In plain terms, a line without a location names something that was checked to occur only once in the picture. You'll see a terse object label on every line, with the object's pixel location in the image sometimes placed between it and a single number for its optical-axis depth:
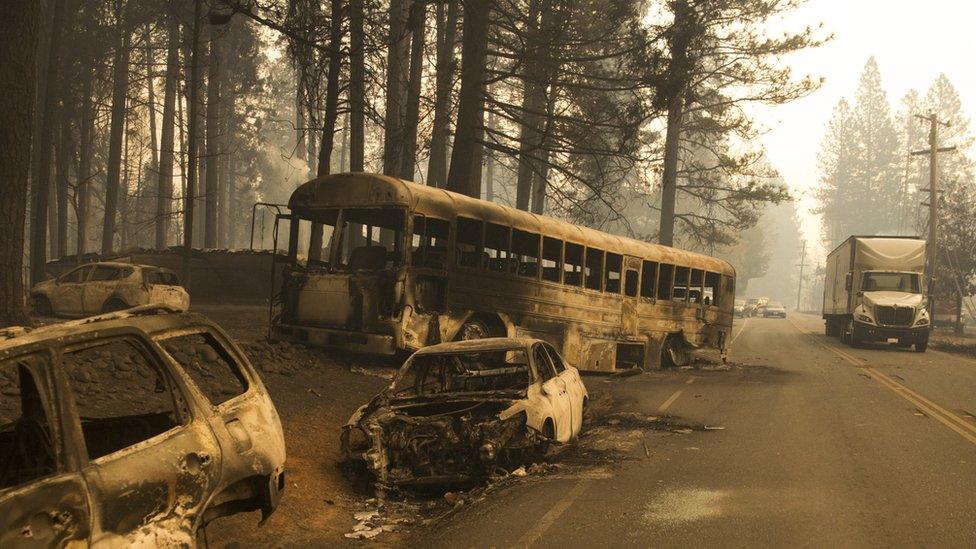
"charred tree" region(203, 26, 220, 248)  37.39
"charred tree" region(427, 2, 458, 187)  22.20
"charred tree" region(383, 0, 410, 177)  21.92
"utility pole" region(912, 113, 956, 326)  40.53
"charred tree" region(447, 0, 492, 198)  21.05
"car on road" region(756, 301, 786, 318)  77.81
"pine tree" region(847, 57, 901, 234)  109.44
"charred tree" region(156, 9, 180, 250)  40.25
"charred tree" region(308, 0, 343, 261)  17.78
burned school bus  14.66
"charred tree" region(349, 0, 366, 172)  17.54
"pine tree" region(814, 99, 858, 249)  112.31
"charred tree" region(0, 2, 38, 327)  11.76
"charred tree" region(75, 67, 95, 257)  34.12
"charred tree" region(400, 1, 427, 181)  17.88
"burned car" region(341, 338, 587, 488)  8.43
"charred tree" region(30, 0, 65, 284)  25.72
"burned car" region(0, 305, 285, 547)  3.97
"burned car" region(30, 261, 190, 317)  21.80
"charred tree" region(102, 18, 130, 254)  37.00
